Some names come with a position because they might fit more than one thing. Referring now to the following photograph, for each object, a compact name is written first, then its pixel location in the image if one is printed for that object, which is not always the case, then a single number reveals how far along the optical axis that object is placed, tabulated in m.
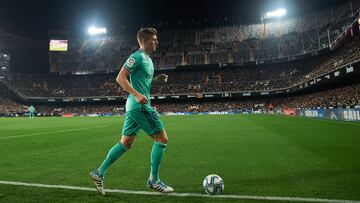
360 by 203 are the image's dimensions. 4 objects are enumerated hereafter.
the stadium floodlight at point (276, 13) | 76.94
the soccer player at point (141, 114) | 5.41
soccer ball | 5.24
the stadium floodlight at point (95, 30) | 87.00
